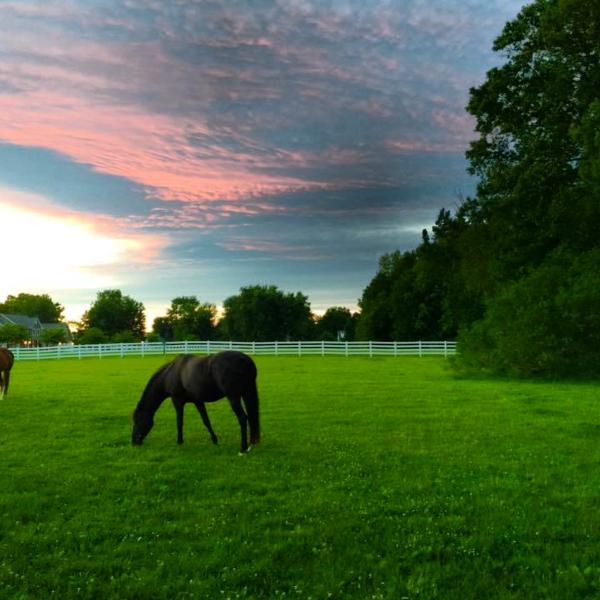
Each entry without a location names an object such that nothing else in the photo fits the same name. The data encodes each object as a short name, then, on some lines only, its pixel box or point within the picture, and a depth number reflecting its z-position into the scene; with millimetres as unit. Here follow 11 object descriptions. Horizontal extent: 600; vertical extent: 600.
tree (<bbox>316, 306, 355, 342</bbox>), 111312
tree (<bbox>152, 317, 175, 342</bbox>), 129525
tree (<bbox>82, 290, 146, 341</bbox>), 131875
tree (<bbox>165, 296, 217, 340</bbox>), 120062
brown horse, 17719
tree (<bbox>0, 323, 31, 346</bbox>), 87188
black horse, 9609
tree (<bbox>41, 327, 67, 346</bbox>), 87012
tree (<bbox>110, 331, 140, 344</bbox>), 85875
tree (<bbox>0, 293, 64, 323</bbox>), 157500
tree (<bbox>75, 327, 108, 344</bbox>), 93938
